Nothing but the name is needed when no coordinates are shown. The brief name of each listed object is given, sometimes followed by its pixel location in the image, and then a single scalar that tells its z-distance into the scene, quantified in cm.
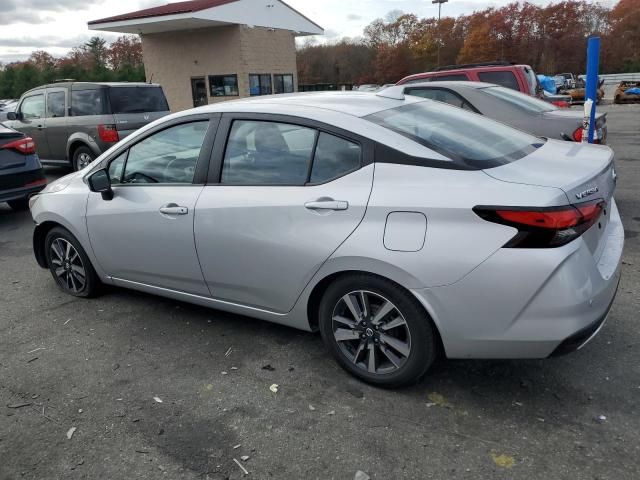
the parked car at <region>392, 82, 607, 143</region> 618
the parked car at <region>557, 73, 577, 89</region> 4587
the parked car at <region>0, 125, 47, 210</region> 715
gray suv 977
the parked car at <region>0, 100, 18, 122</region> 2312
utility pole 4494
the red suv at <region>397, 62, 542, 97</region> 898
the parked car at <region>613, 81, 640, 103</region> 3256
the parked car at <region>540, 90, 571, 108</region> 989
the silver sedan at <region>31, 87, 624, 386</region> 248
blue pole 646
